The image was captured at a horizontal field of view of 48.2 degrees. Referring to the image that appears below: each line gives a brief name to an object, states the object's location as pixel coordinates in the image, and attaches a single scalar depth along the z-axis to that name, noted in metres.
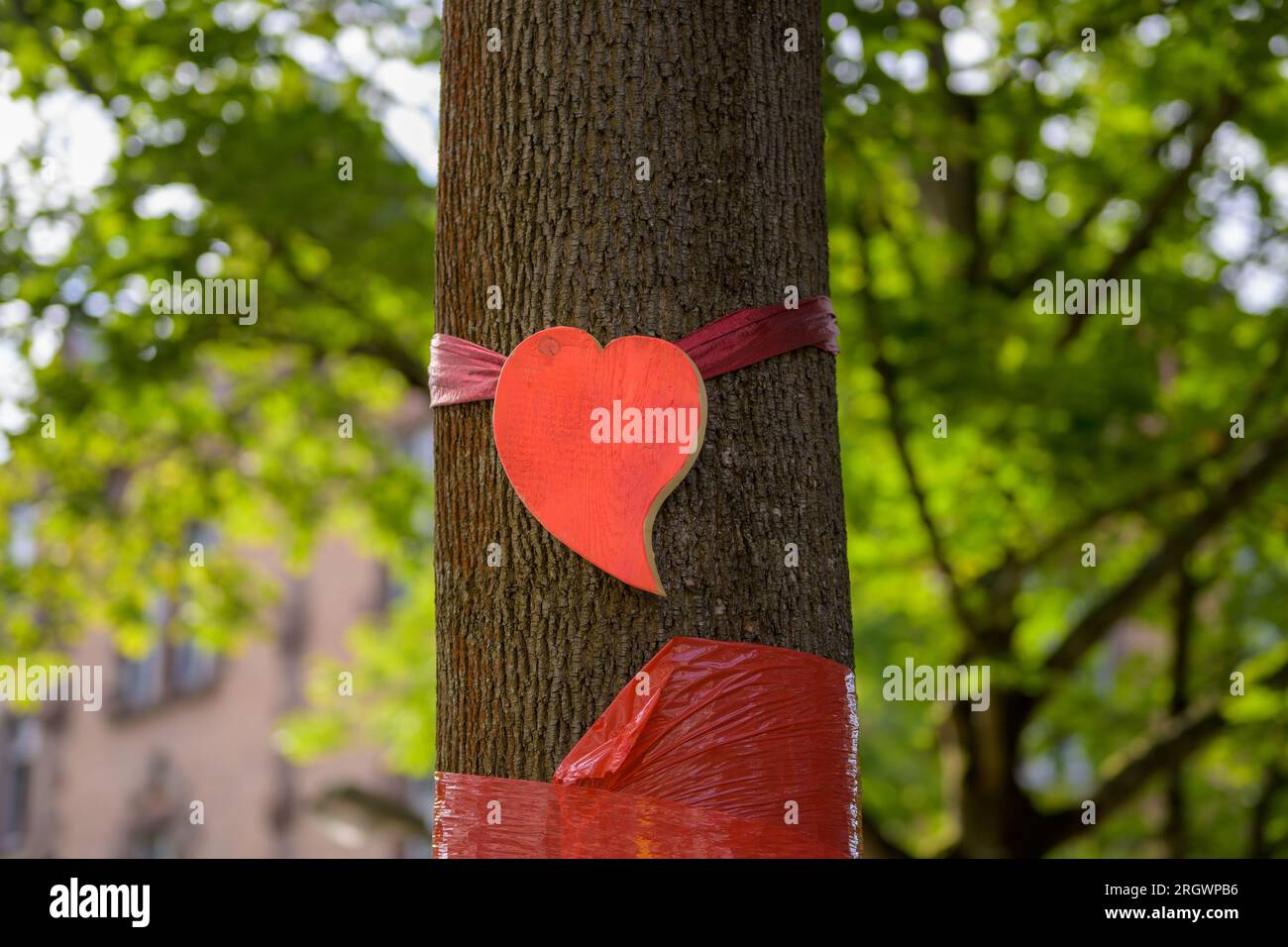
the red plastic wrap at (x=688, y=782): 2.41
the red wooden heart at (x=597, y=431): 2.49
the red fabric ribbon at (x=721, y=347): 2.55
